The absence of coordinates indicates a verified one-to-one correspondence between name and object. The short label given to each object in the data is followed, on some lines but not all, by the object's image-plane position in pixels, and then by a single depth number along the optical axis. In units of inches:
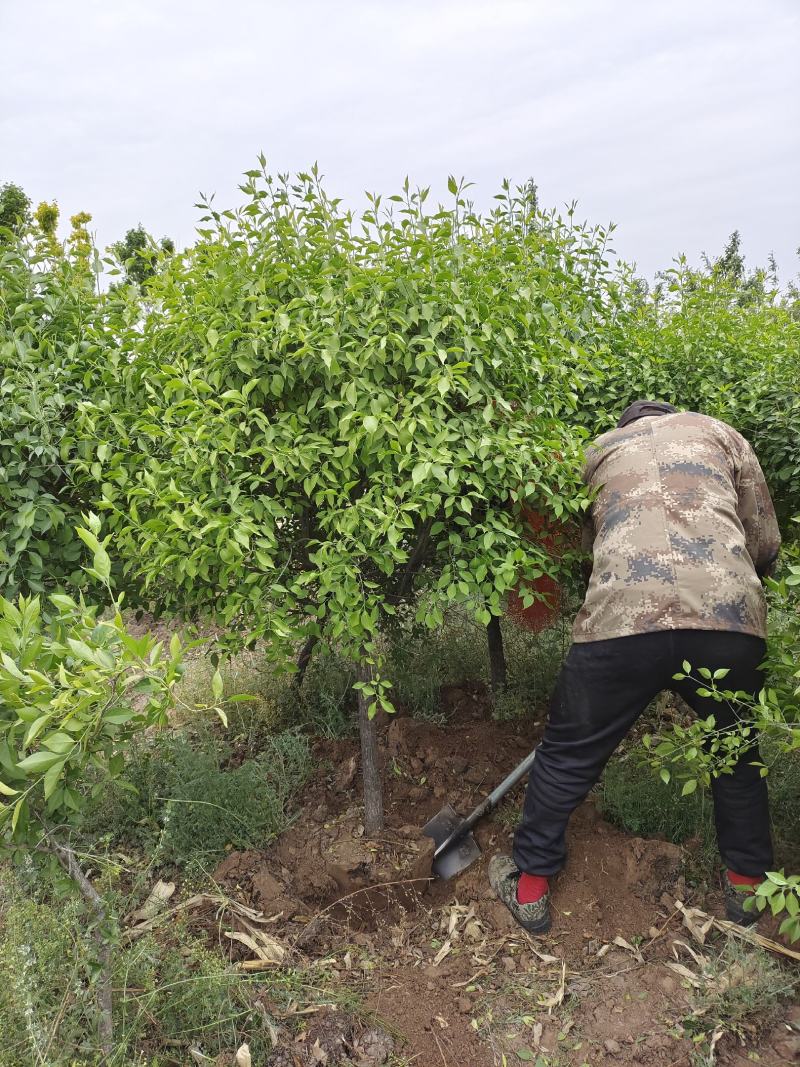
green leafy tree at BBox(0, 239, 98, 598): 106.2
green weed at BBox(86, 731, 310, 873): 124.5
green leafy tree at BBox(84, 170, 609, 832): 97.8
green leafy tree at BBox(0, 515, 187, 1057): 58.4
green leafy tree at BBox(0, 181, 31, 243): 529.4
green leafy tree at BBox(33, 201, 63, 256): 545.0
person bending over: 97.1
